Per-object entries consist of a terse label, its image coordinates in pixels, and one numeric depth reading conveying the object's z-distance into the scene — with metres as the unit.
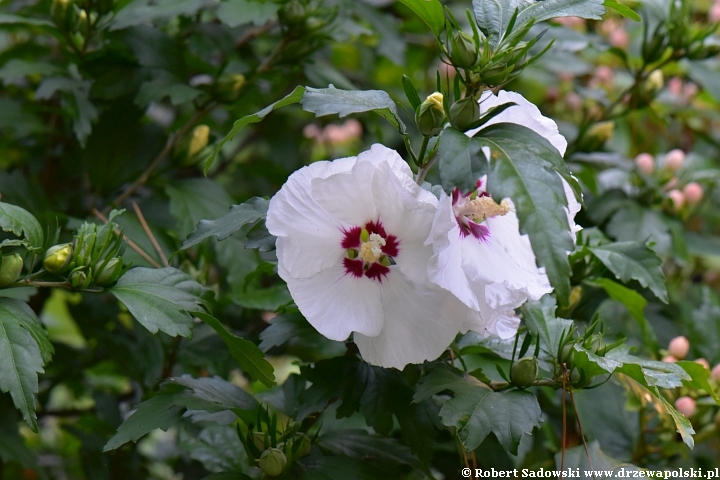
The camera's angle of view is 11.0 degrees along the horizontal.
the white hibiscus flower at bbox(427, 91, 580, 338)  1.75
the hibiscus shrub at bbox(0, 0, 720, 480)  1.77
